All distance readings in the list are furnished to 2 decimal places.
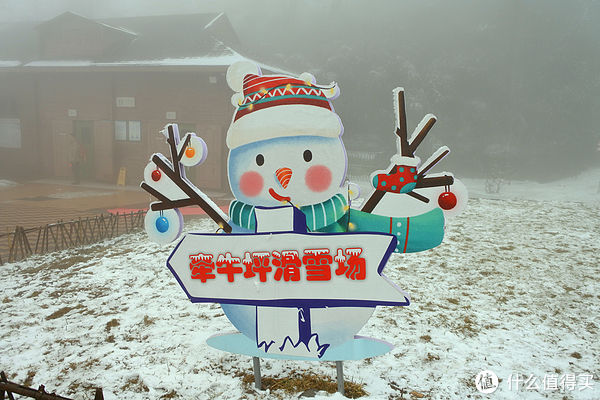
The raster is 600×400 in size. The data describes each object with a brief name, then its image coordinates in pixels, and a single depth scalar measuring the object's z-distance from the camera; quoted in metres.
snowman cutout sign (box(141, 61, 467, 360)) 2.49
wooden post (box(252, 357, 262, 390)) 3.21
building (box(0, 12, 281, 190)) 13.15
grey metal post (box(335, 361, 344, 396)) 3.08
